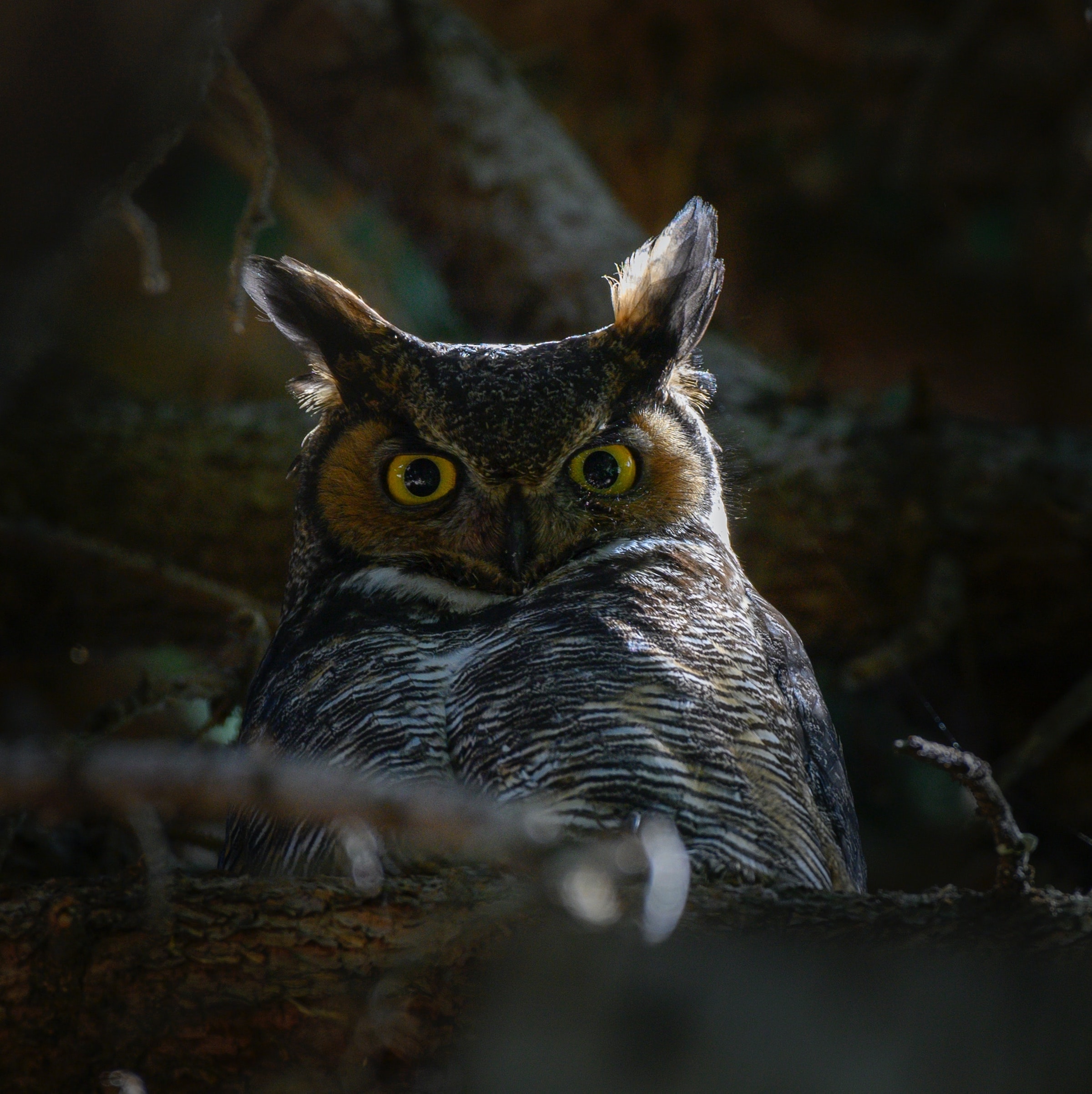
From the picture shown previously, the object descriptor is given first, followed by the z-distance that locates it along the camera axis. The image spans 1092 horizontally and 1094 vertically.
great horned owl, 5.15
